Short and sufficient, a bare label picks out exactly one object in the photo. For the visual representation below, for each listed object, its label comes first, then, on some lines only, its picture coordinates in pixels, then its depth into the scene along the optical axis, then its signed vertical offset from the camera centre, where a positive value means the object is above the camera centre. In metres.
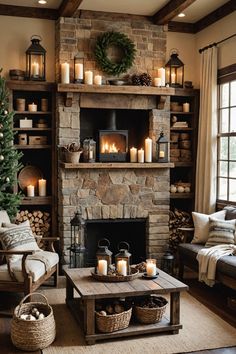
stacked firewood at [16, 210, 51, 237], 6.70 -0.86
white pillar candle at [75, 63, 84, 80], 6.50 +1.14
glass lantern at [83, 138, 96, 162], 6.57 +0.12
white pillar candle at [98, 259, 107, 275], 4.69 -1.04
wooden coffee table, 4.21 -1.17
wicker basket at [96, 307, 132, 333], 4.22 -1.41
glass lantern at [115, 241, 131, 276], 4.67 -1.00
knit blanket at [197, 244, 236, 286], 5.43 -1.11
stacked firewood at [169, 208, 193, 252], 7.19 -0.95
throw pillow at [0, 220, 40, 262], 5.21 -0.89
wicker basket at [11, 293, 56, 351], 4.05 -1.45
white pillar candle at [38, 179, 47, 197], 6.75 -0.40
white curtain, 6.82 +0.32
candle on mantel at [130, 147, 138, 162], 6.82 +0.05
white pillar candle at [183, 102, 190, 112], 7.32 +0.78
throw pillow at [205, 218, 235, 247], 5.81 -0.87
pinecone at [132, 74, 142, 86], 6.72 +1.06
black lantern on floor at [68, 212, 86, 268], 6.10 -1.09
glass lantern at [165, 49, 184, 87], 7.05 +1.29
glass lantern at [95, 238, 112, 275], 4.70 -0.99
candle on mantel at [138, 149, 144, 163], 6.77 +0.05
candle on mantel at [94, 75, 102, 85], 6.57 +1.05
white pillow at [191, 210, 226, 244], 6.14 -0.82
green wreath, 6.61 +1.45
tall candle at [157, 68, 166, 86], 6.79 +1.17
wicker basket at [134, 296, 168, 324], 4.43 -1.40
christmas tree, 6.11 +0.00
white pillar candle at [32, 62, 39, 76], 6.59 +1.19
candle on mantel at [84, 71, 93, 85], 6.52 +1.08
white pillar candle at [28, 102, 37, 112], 6.68 +0.68
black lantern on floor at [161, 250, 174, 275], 6.10 -1.31
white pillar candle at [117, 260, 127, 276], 4.67 -1.03
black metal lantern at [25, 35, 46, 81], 6.50 +1.31
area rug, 4.10 -1.58
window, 6.62 +0.27
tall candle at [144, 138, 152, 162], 6.79 +0.13
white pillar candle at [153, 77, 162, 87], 6.77 +1.07
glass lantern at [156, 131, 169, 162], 6.78 +0.15
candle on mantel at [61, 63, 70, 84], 6.43 +1.10
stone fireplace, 6.58 -0.13
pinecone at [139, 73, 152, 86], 6.73 +1.09
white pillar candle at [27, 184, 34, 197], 6.68 -0.45
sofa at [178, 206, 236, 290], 5.11 -1.13
